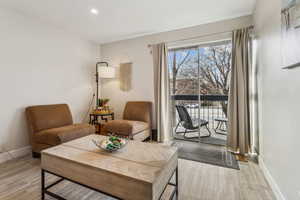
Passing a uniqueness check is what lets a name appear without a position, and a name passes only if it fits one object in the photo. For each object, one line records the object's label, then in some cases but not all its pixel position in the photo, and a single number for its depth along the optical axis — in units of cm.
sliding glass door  313
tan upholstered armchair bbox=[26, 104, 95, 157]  230
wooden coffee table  104
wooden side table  342
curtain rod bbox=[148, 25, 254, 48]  286
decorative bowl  147
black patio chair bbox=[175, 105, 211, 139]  320
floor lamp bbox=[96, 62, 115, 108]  357
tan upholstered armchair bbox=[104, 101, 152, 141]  276
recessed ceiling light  247
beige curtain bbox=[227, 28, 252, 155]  253
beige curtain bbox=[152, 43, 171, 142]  327
